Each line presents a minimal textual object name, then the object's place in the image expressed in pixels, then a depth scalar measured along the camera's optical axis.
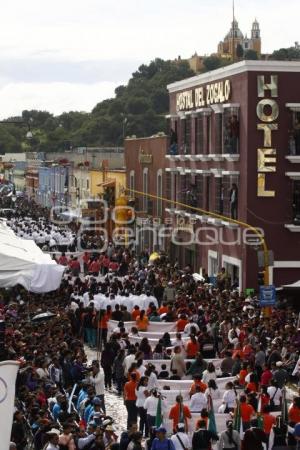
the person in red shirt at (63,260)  43.47
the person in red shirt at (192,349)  25.73
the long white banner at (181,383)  21.91
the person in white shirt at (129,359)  23.81
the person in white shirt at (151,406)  20.27
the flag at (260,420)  18.77
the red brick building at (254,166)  40.97
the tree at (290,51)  137.00
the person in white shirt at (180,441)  17.22
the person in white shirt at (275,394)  20.56
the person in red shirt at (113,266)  45.06
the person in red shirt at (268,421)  18.94
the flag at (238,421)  18.99
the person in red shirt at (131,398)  21.55
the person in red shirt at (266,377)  21.67
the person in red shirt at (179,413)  19.30
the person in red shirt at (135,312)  30.25
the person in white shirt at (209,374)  21.83
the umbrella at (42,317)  27.93
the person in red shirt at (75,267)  41.72
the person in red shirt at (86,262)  45.12
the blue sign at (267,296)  31.03
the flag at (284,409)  19.21
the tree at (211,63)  174.38
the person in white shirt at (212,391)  20.53
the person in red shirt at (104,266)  45.28
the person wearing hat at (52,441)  15.17
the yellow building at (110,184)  67.49
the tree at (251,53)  127.68
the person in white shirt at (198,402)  20.31
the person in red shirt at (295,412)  18.98
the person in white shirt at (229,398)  20.38
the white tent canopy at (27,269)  29.95
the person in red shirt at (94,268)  43.54
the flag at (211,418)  18.95
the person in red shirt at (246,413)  19.09
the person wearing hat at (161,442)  16.73
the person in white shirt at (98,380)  21.30
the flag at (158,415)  19.93
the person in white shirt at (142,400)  21.07
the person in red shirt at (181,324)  28.95
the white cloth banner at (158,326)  29.64
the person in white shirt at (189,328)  27.88
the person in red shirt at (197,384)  20.72
